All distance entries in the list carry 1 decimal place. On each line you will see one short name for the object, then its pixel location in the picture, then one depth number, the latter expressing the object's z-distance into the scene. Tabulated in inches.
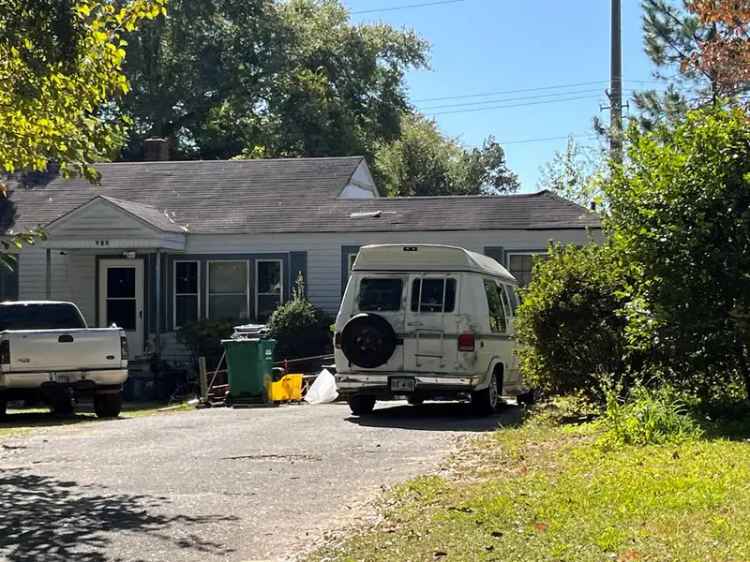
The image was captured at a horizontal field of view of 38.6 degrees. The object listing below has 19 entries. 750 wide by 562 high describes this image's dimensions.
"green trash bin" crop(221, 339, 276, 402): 741.3
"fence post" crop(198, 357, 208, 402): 765.3
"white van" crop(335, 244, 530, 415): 590.9
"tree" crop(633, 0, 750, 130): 642.7
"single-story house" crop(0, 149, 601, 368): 975.6
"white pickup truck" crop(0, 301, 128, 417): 645.9
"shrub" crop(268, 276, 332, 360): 959.6
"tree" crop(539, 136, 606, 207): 1419.5
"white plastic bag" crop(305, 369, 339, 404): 762.2
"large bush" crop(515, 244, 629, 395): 523.8
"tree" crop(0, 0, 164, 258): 419.2
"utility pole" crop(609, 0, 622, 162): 1167.6
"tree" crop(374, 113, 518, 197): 2460.6
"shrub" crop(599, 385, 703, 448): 414.6
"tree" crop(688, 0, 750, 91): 550.3
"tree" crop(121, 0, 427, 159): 1822.1
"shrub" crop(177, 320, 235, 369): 978.1
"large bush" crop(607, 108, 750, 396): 458.0
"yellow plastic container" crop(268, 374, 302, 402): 764.6
